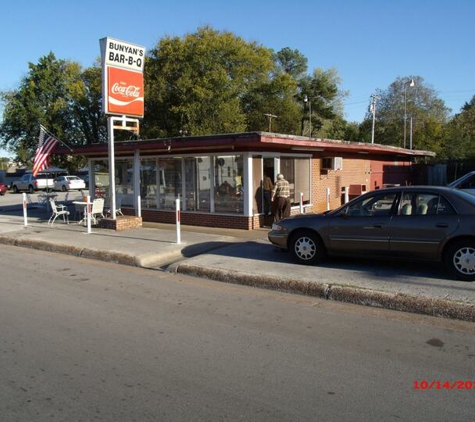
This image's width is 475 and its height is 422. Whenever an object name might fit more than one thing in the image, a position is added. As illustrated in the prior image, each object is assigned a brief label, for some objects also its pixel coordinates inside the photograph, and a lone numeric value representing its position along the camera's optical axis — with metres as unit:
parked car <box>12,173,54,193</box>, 40.62
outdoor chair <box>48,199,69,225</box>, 15.23
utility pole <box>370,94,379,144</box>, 51.76
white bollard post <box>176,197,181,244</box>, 10.91
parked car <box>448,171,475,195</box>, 12.85
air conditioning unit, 17.22
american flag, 16.66
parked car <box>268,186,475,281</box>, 6.93
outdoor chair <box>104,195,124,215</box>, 16.20
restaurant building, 13.57
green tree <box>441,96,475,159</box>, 38.34
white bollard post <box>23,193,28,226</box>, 14.70
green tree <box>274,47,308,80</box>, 62.68
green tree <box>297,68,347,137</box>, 57.78
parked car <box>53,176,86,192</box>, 40.67
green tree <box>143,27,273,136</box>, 38.03
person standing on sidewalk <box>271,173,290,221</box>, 13.48
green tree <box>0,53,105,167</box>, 44.84
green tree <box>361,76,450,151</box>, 60.94
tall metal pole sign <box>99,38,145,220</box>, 13.30
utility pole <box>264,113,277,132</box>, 43.96
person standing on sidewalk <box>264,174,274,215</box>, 14.16
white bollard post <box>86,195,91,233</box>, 12.85
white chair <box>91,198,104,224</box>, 14.54
